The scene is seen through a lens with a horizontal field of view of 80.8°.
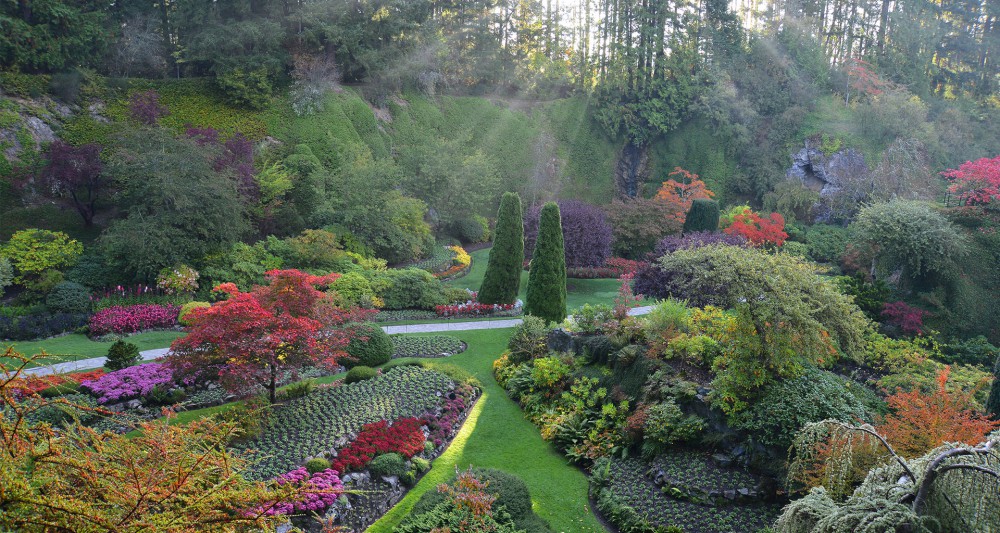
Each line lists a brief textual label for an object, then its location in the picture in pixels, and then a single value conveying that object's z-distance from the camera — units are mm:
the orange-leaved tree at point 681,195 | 26177
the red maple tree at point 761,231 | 23031
